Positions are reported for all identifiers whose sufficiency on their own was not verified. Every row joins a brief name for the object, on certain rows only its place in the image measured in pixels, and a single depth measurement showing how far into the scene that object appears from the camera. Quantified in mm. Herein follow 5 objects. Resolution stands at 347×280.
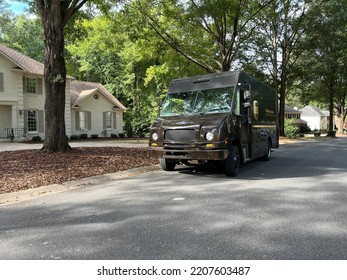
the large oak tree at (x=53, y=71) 12586
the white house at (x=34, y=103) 24359
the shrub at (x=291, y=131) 35719
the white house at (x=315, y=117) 85125
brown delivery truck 8141
